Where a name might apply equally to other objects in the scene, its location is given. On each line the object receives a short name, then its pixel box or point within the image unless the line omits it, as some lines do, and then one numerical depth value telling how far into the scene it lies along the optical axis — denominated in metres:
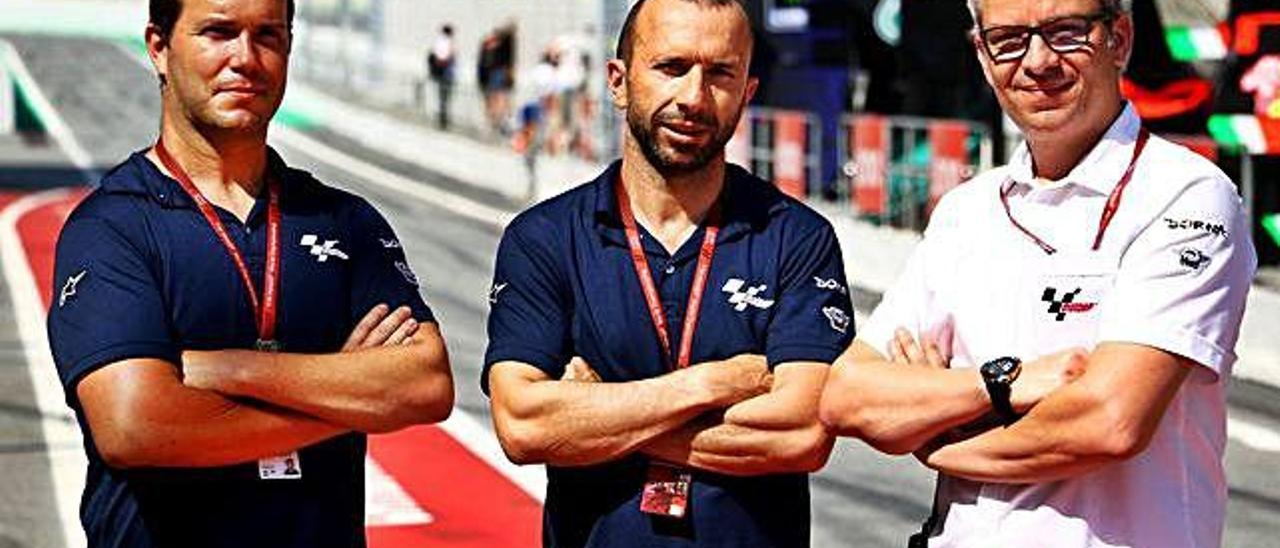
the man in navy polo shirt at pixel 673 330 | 4.75
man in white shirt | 4.22
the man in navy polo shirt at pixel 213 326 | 4.59
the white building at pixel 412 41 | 48.53
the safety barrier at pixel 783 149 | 23.95
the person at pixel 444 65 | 46.94
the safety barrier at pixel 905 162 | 20.08
